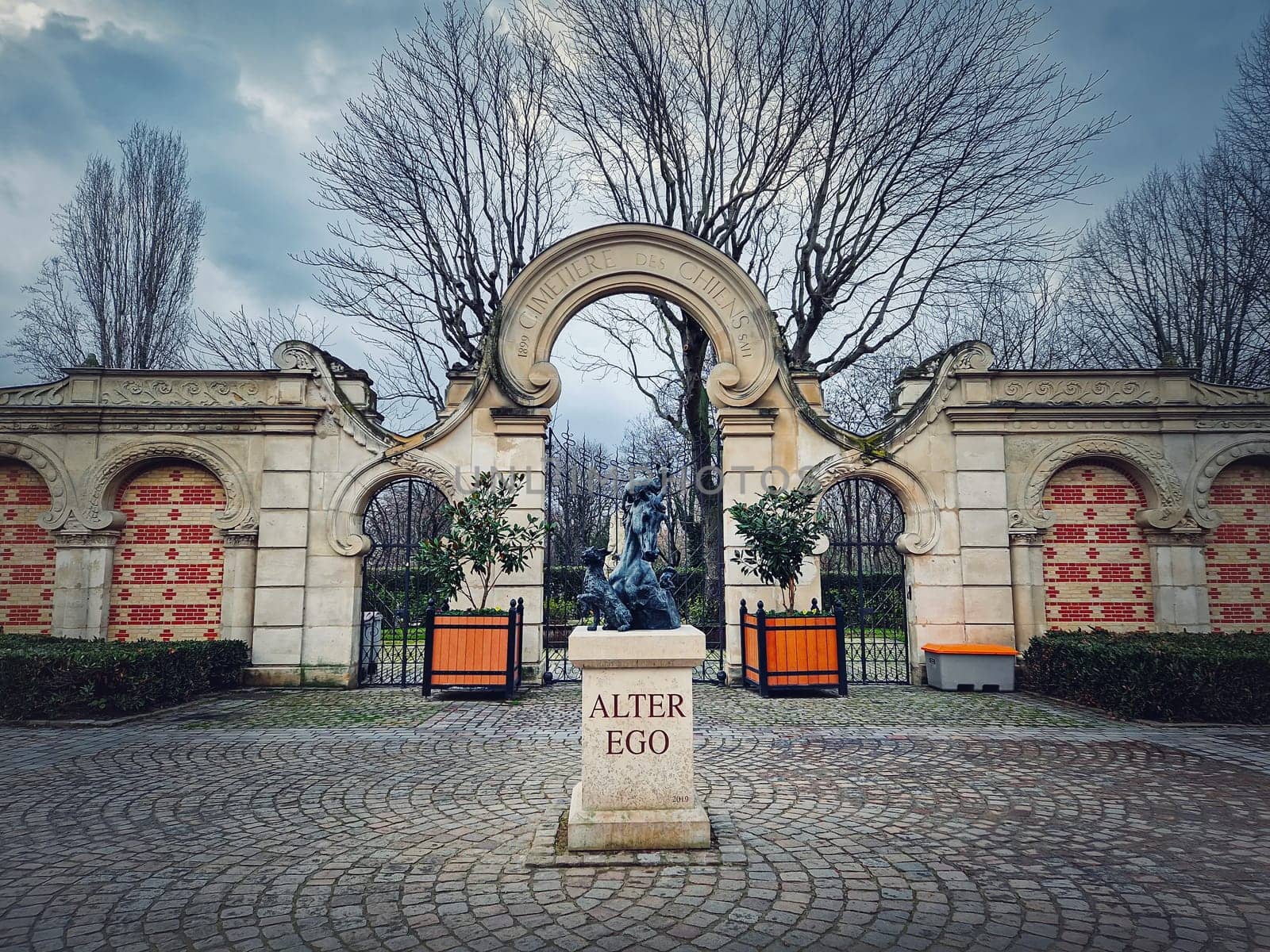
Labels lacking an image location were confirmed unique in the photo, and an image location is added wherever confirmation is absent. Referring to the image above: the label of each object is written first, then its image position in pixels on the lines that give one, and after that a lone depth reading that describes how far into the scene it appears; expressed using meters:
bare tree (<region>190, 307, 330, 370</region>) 19.55
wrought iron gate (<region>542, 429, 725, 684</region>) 11.52
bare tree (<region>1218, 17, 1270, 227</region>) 12.57
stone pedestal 4.18
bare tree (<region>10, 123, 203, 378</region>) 20.27
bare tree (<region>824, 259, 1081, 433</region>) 21.61
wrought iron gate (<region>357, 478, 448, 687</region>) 10.45
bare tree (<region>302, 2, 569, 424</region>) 16.33
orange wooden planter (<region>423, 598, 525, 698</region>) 9.44
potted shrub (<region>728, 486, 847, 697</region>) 9.56
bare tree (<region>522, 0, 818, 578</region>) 15.38
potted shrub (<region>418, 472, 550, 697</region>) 9.46
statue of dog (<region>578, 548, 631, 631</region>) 4.77
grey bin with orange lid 10.00
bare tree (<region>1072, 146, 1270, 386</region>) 15.10
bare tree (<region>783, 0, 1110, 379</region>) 14.77
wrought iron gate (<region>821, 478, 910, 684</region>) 11.05
